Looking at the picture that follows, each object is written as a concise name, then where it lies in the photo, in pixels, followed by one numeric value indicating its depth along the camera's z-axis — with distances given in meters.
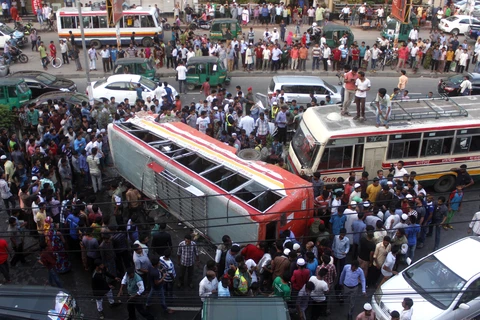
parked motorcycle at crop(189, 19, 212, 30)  31.78
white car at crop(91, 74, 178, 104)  18.88
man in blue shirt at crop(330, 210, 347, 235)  10.50
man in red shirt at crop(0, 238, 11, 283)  9.88
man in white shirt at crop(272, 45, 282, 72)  23.84
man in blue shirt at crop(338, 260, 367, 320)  9.04
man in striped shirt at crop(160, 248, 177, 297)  9.24
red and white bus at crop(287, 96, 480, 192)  12.60
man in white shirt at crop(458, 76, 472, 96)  19.22
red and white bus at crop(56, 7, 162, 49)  26.66
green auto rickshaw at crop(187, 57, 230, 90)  21.11
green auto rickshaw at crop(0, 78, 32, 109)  18.14
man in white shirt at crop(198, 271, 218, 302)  8.78
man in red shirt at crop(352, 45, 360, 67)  23.84
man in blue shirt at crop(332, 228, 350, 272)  9.85
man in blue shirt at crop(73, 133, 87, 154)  13.64
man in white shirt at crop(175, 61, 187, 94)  20.86
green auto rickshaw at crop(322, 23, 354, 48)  26.45
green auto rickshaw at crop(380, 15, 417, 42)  27.46
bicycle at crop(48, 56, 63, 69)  25.17
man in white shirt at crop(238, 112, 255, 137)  15.23
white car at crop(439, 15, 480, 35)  30.52
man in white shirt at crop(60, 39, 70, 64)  25.05
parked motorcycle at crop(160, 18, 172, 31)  31.52
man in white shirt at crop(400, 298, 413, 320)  8.19
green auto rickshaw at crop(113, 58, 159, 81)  21.30
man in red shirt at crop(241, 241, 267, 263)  9.59
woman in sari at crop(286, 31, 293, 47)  25.83
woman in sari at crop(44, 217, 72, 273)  10.10
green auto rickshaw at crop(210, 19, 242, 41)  27.50
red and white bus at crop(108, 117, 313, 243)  10.16
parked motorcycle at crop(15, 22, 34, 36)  29.39
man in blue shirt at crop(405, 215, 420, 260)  10.40
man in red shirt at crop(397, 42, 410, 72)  24.25
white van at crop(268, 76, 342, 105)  18.42
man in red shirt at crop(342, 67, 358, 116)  13.11
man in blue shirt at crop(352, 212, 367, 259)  10.29
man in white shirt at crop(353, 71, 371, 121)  12.79
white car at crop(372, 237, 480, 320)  8.68
